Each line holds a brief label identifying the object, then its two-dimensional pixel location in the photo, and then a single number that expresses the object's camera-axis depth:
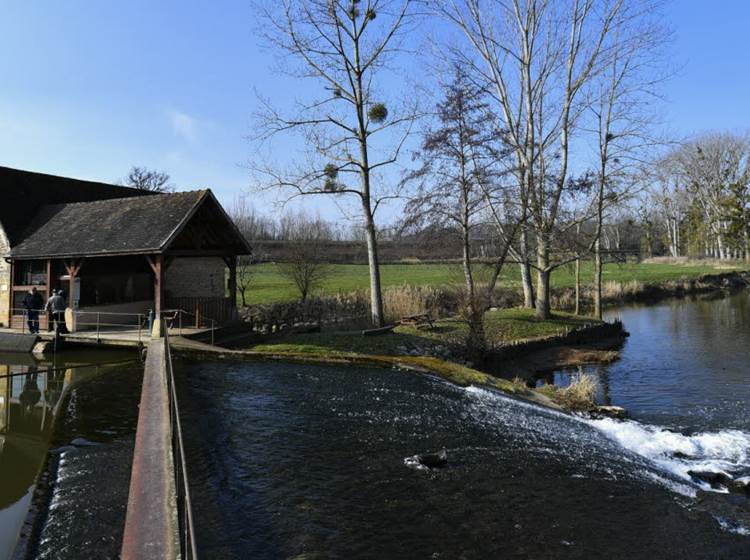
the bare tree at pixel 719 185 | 54.03
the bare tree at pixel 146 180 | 66.19
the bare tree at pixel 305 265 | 29.09
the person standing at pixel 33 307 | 19.05
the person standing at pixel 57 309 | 18.00
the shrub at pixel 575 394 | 12.20
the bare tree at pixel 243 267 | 30.77
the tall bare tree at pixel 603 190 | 25.20
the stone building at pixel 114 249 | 18.41
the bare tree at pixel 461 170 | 21.52
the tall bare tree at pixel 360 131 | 18.75
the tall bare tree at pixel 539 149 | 23.12
